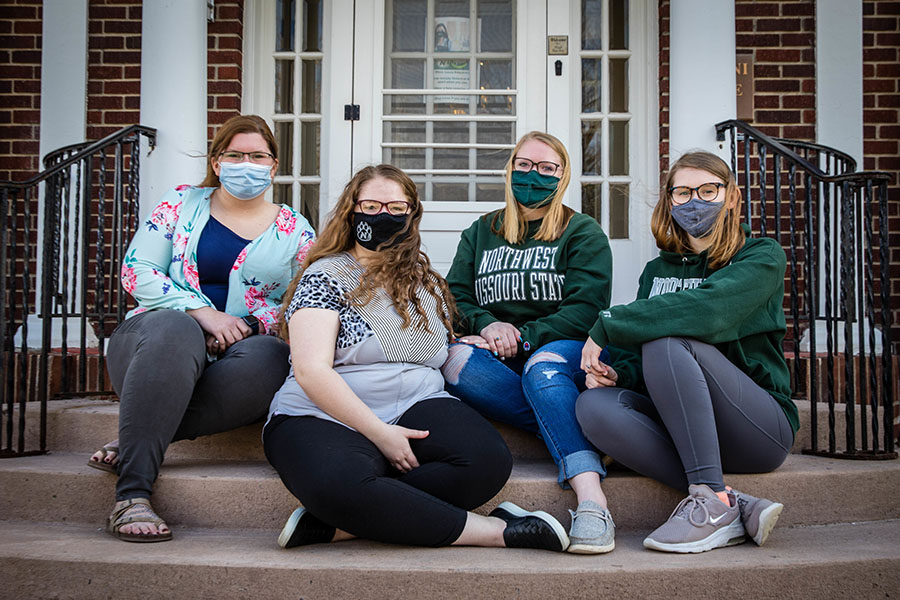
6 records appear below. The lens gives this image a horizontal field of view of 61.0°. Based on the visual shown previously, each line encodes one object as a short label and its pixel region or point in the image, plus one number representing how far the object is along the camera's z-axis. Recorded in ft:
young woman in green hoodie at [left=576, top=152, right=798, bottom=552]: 7.54
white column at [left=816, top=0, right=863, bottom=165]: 14.49
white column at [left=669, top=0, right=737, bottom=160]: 12.39
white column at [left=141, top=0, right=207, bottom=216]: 12.60
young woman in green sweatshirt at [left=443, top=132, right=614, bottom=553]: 8.43
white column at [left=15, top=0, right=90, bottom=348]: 14.85
